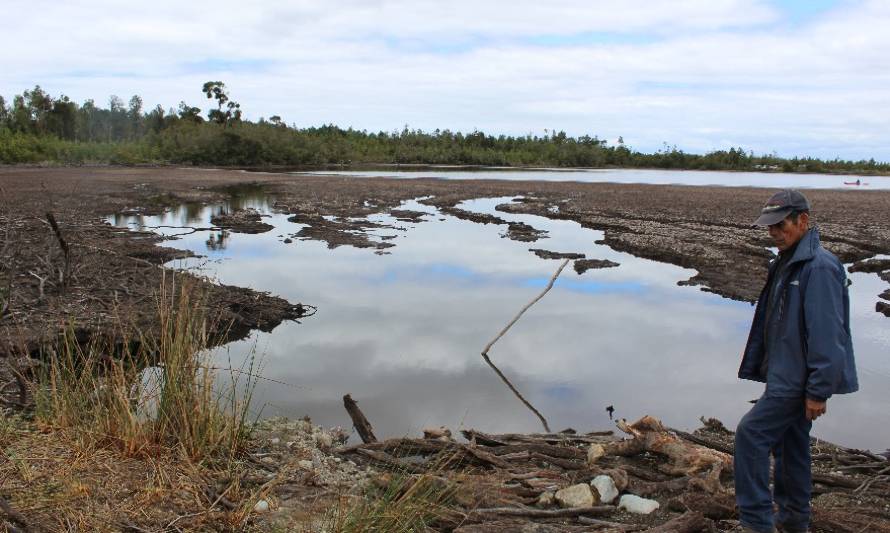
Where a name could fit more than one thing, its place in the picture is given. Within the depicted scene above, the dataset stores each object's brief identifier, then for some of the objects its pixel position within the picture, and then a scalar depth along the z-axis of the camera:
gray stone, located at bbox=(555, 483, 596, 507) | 4.46
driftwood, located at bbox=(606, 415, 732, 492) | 4.95
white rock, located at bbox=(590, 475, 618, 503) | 4.57
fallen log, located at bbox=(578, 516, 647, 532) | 4.12
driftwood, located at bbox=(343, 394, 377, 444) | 6.43
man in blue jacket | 3.54
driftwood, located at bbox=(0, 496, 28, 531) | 3.30
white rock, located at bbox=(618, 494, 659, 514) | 4.41
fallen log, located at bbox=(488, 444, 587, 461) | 5.51
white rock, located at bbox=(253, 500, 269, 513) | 4.21
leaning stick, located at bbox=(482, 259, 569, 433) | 7.85
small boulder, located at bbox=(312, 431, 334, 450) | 5.84
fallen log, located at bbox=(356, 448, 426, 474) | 5.06
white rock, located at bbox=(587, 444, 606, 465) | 5.30
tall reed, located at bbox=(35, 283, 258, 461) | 4.75
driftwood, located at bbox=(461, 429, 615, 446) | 5.87
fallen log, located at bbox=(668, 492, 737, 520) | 4.23
